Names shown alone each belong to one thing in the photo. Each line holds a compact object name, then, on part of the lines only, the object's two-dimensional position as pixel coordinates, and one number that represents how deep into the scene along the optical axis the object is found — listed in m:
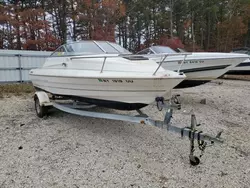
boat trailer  2.80
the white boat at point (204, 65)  6.42
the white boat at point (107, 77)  3.40
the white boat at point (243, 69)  11.24
